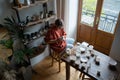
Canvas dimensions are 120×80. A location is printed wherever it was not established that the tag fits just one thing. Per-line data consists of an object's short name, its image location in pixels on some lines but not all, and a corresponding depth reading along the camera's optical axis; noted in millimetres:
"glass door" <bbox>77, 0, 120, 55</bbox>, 3000
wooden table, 1827
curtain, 2902
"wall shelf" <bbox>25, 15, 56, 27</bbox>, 2350
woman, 2609
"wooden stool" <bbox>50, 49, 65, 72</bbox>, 2747
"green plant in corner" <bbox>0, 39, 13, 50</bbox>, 2070
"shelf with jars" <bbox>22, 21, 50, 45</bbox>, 2435
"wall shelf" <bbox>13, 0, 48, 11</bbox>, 2045
